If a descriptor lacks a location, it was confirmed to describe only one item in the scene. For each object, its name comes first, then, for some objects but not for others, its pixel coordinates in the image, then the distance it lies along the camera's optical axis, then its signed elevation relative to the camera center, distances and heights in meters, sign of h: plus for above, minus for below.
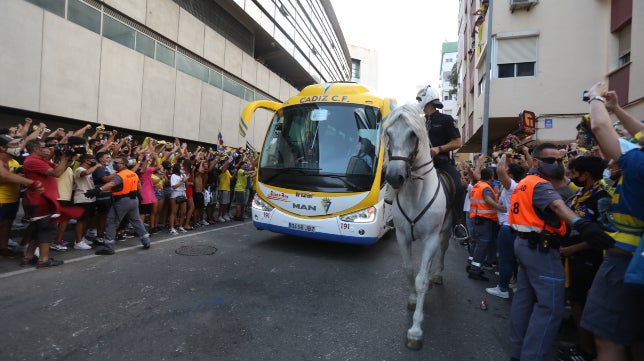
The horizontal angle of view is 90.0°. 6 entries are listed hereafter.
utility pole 12.11 +3.67
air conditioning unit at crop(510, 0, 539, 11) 13.53 +7.93
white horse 3.13 -0.08
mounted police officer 4.40 +0.77
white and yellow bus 5.63 +0.24
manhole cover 5.88 -1.43
